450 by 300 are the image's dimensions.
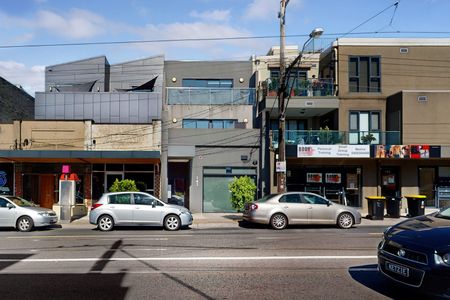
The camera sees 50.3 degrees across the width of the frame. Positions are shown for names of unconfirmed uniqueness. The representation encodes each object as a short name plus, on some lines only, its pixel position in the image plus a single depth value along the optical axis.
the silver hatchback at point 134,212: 16.92
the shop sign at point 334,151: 24.56
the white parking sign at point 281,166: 20.17
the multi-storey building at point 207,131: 25.33
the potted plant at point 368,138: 25.12
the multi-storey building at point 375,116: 24.89
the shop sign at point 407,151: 24.30
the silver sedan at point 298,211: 17.56
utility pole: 20.25
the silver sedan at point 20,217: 17.06
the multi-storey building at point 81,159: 25.50
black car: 5.90
